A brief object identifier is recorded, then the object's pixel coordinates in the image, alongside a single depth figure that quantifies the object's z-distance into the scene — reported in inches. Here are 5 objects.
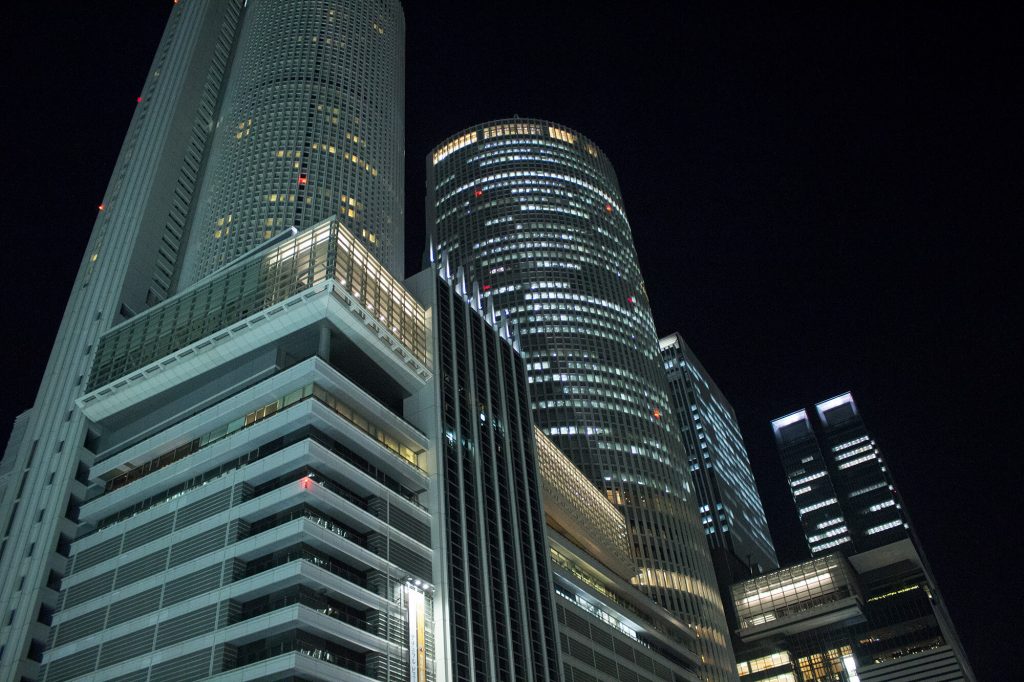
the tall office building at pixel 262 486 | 2684.5
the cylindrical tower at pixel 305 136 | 5816.9
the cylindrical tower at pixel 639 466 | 6565.0
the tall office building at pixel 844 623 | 7445.9
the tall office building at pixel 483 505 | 3083.2
